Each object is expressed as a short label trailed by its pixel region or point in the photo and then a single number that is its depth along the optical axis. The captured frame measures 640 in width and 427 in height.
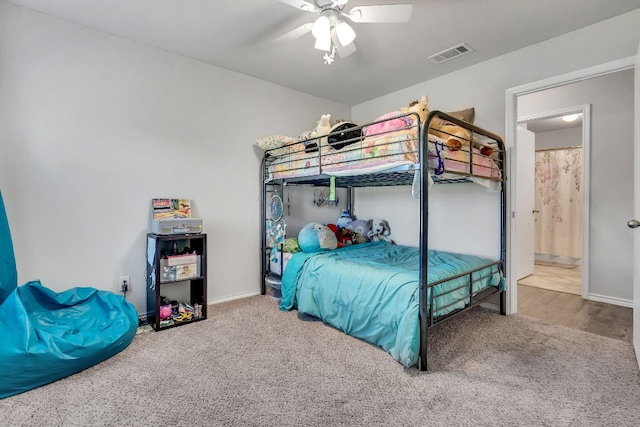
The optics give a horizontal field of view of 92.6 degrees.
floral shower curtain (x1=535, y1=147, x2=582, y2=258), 4.88
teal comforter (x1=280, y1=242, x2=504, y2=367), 1.94
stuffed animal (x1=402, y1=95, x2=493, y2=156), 2.20
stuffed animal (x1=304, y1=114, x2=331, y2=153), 2.74
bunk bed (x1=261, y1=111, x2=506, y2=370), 1.93
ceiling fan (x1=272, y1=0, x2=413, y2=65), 1.76
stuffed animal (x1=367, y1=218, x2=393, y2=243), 3.72
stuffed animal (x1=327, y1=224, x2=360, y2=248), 3.36
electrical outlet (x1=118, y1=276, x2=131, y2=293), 2.55
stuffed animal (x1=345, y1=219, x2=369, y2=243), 3.64
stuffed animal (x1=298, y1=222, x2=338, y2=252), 2.94
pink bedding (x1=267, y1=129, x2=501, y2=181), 2.03
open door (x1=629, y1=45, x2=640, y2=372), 1.87
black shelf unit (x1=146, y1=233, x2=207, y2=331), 2.40
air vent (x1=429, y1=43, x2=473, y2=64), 2.65
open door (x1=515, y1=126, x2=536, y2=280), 3.85
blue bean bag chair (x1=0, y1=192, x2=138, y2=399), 1.60
